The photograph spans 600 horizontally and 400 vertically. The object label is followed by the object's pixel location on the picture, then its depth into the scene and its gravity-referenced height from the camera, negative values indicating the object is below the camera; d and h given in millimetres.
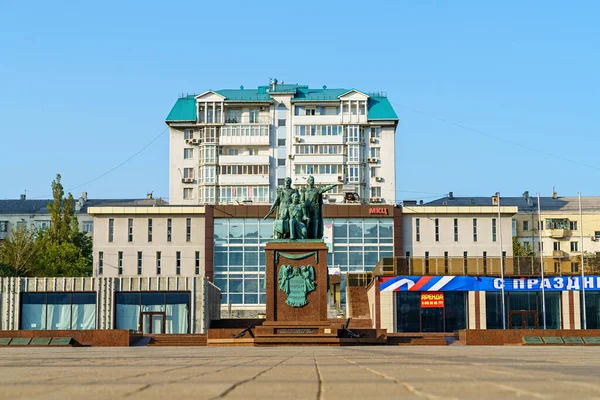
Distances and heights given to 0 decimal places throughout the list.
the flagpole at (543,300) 61444 -132
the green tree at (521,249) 109062 +5663
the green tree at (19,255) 84425 +3961
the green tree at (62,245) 88125 +5246
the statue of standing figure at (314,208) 42406 +4051
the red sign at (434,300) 65375 -108
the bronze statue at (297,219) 42062 +3507
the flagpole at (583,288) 60031 +625
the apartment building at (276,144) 120250 +19418
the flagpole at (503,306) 63281 -527
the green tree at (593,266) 65938 +2219
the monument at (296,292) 40312 +288
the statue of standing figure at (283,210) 42375 +3947
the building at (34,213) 128750 +11866
